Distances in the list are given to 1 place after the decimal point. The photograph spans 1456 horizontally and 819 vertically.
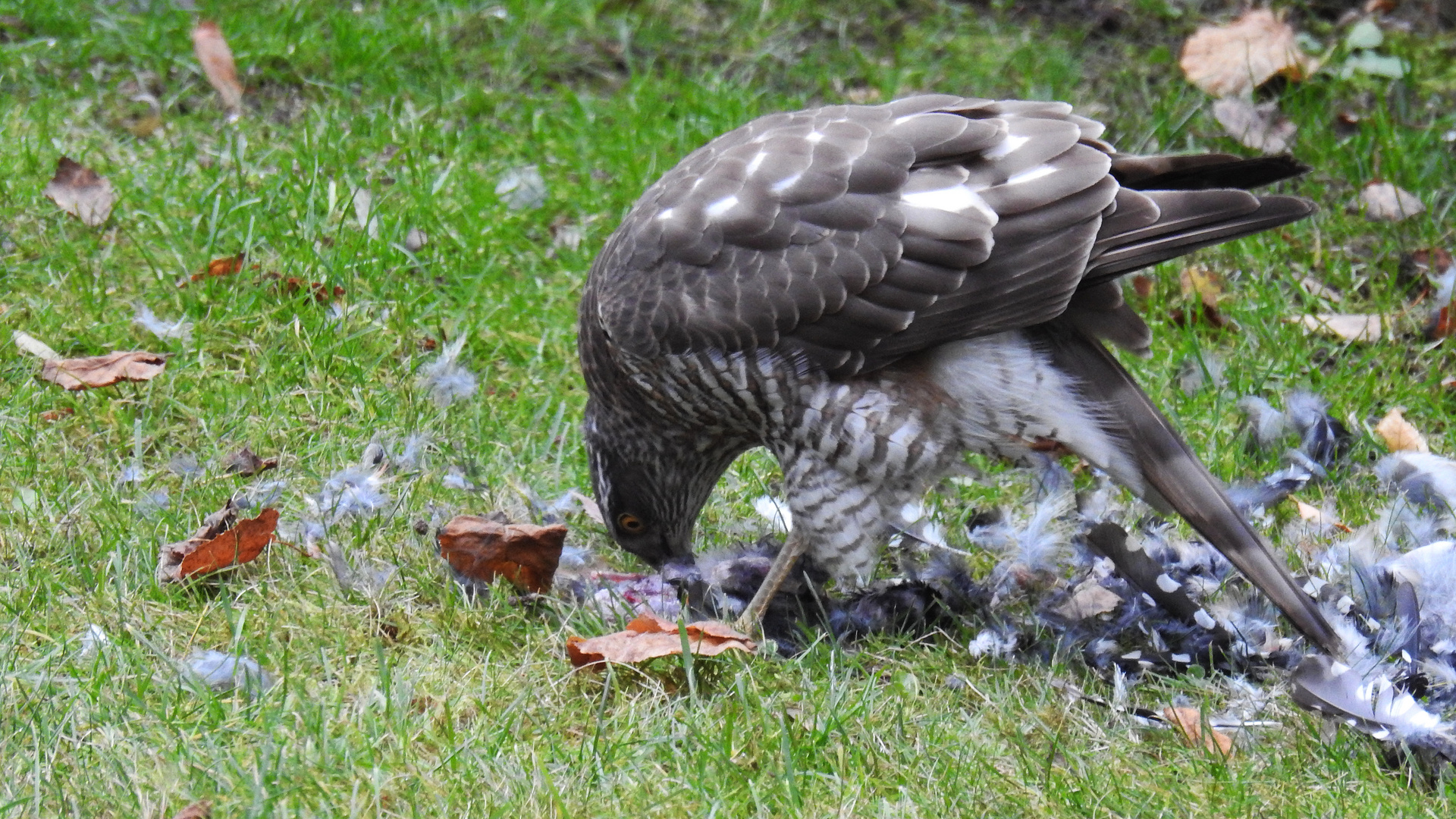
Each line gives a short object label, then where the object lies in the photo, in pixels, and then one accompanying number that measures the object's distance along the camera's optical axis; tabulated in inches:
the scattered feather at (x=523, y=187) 419.2
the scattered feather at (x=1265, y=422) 330.6
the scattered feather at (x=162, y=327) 340.5
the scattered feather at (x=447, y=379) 340.8
